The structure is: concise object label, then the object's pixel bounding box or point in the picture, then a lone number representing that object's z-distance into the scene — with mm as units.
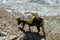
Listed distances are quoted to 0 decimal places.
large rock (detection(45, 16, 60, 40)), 3736
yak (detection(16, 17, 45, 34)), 3357
